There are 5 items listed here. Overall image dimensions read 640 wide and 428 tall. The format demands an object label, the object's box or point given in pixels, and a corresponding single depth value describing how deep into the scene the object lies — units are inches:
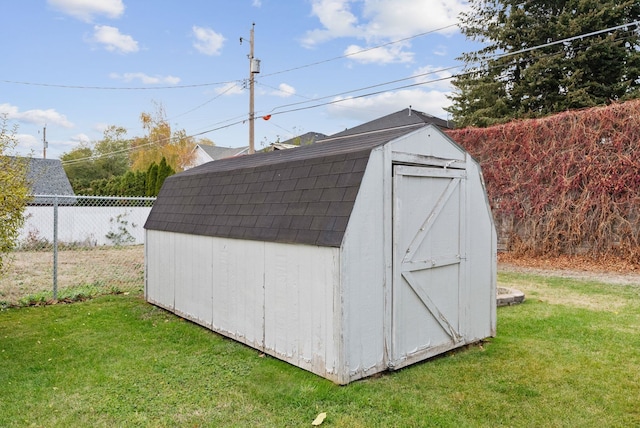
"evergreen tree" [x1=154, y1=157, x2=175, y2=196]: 711.7
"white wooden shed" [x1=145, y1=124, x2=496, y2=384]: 132.6
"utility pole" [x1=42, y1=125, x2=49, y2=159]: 1312.3
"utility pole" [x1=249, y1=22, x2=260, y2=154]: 617.5
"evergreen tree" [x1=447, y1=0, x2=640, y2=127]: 586.6
